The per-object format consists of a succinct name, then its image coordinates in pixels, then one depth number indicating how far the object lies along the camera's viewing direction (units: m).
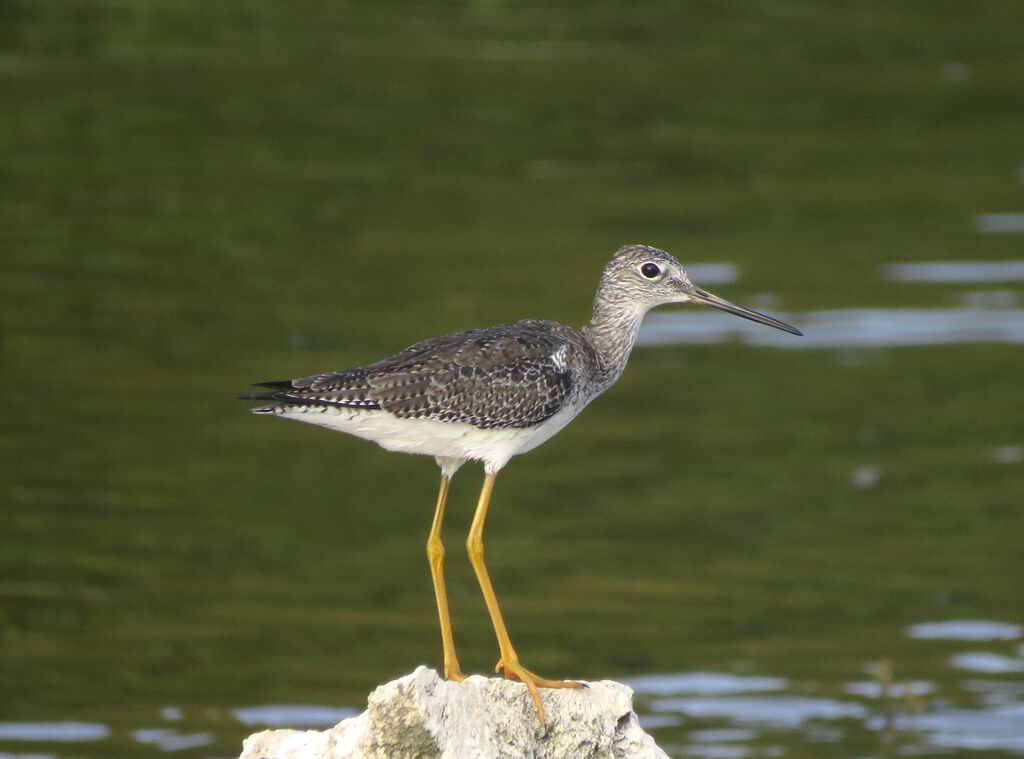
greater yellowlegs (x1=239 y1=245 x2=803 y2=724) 12.54
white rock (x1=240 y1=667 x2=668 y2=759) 10.99
